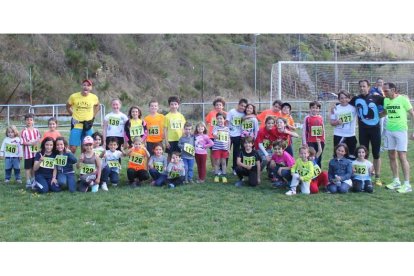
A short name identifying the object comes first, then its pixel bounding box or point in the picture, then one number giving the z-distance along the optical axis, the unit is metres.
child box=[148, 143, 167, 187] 8.40
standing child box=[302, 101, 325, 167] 8.56
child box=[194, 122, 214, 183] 8.67
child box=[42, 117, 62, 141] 8.48
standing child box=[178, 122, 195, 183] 8.53
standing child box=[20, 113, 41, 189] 8.45
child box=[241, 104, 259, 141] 8.80
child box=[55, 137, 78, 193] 7.99
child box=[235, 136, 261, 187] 8.35
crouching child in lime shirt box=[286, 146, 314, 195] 7.76
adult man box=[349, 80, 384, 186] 8.27
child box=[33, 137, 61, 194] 7.89
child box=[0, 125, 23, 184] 8.67
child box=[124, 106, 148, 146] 8.60
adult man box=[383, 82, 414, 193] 8.01
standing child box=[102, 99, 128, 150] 8.62
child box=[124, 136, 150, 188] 8.42
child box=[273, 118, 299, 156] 8.49
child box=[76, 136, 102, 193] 7.94
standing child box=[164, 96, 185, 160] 8.77
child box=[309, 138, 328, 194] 7.80
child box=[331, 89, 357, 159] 8.42
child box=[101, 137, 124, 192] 8.20
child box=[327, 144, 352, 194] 7.78
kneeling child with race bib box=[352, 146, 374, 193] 7.85
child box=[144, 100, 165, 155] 8.82
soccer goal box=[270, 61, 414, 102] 24.36
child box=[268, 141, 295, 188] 8.30
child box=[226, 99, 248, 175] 8.98
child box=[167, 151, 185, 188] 8.30
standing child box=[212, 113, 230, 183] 8.80
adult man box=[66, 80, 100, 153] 8.64
